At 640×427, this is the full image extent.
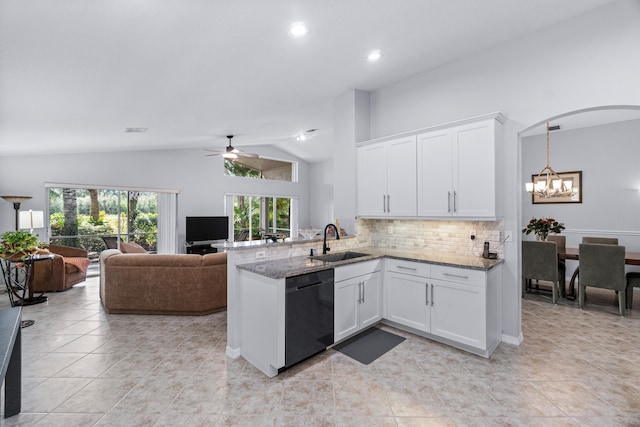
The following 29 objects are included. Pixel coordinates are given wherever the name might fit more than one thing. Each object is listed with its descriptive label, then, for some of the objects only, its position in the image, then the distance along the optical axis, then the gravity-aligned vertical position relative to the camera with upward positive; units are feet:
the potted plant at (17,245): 12.54 -1.28
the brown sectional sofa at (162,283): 12.80 -3.00
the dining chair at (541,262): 13.97 -2.43
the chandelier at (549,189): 16.14 +1.29
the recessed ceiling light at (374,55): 9.75 +5.31
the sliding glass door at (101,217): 19.58 -0.21
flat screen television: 23.31 -1.15
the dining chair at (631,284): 12.76 -3.15
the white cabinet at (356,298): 9.57 -2.92
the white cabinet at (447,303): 8.96 -2.98
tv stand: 23.29 -2.78
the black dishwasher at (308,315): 8.13 -2.94
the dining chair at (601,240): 15.35 -1.52
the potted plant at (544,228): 15.53 -0.84
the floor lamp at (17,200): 16.51 +0.86
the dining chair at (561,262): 15.12 -2.63
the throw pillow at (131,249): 17.93 -2.11
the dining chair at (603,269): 12.50 -2.50
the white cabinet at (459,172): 9.55 +1.40
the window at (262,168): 27.12 +4.42
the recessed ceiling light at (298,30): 7.47 +4.74
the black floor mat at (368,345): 9.32 -4.43
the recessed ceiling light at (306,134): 21.12 +5.83
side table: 13.51 -3.01
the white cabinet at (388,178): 11.43 +1.40
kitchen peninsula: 8.27 -2.67
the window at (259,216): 27.63 -0.23
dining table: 13.78 -2.12
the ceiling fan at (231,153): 19.71 +4.09
